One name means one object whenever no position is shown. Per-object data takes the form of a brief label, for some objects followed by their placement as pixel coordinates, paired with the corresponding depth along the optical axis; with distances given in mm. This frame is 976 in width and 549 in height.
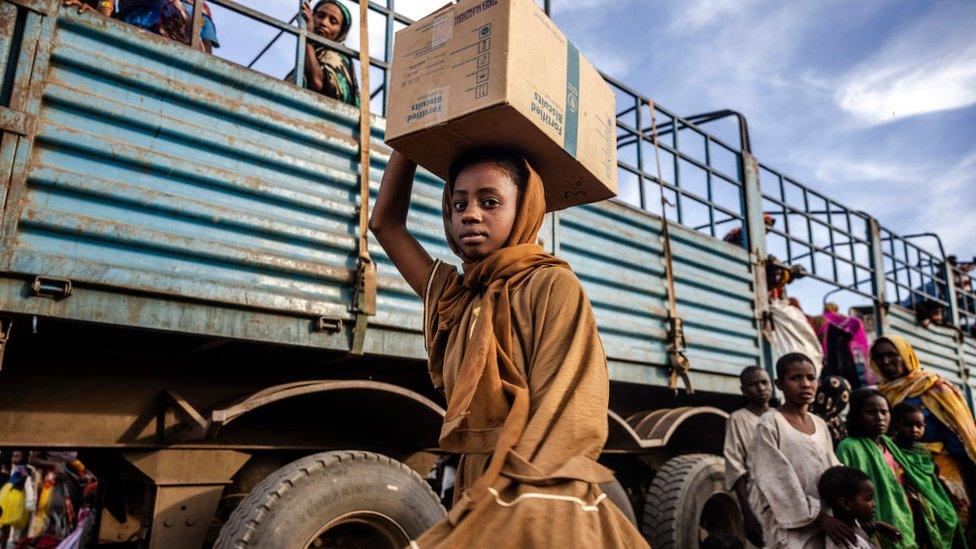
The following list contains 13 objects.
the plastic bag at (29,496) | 7246
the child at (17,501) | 7035
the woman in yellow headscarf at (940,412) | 4488
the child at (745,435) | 3609
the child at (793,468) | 3070
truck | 2258
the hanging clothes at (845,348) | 6109
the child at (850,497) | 3016
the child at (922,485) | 3740
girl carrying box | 987
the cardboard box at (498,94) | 1354
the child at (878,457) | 3490
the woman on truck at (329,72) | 3082
